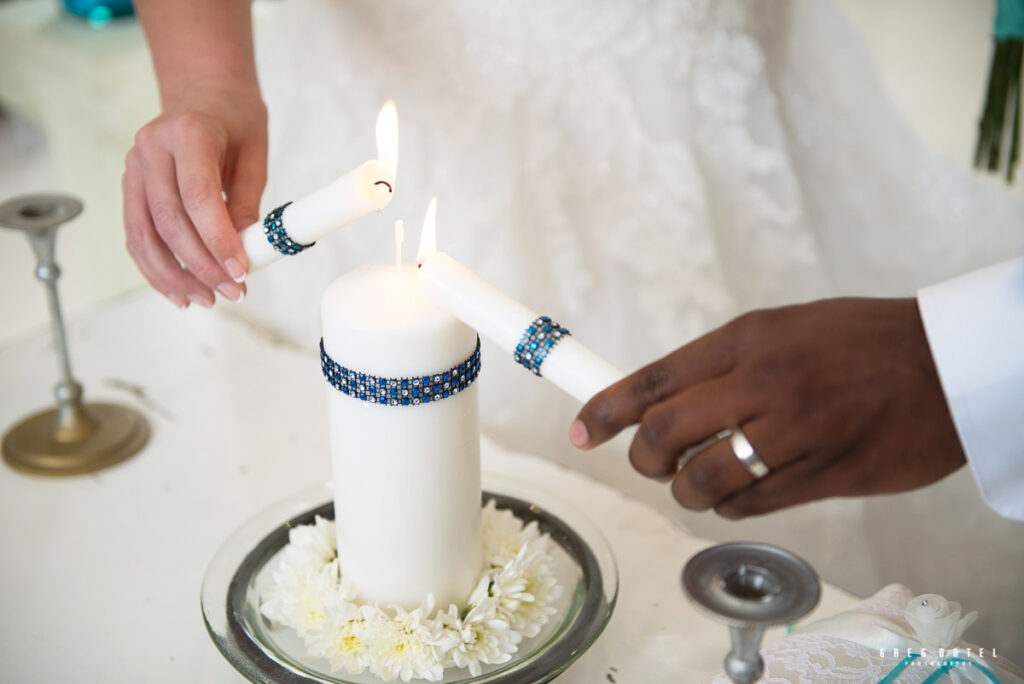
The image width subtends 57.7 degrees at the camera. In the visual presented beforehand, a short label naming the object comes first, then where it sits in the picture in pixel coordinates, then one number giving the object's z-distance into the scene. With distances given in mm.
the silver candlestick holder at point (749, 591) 353
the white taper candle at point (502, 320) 441
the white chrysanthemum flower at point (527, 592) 542
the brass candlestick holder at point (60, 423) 787
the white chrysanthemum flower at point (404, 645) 505
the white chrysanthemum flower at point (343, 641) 512
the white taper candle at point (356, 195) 514
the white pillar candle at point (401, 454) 476
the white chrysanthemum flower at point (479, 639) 513
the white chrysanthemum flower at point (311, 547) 579
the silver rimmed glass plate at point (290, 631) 511
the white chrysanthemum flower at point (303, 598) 541
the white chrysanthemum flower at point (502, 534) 585
